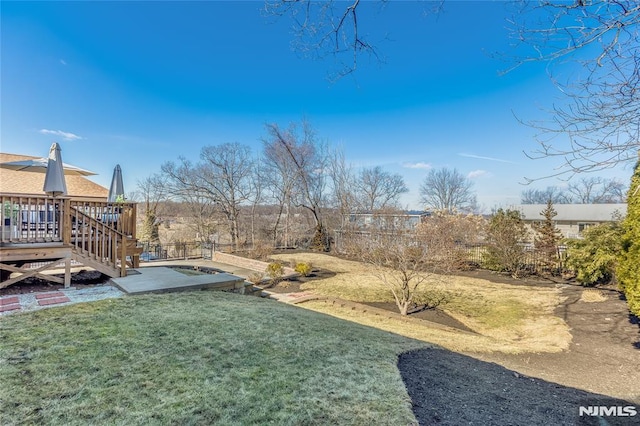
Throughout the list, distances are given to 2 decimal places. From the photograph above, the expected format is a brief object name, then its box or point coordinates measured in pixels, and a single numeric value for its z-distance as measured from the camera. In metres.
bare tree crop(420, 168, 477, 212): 31.73
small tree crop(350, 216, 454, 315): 7.71
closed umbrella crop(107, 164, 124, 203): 7.11
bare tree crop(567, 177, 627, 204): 29.79
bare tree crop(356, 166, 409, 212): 23.31
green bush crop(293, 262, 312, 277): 11.47
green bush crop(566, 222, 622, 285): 8.33
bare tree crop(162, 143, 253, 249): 21.84
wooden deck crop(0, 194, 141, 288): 4.88
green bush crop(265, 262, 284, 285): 10.39
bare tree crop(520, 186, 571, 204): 37.43
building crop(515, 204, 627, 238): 24.59
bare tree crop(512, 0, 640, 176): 1.89
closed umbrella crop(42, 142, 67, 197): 5.60
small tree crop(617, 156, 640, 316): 5.41
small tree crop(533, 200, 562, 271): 10.82
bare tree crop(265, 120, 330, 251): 20.42
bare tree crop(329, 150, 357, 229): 21.16
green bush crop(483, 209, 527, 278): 11.12
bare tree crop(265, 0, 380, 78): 2.36
